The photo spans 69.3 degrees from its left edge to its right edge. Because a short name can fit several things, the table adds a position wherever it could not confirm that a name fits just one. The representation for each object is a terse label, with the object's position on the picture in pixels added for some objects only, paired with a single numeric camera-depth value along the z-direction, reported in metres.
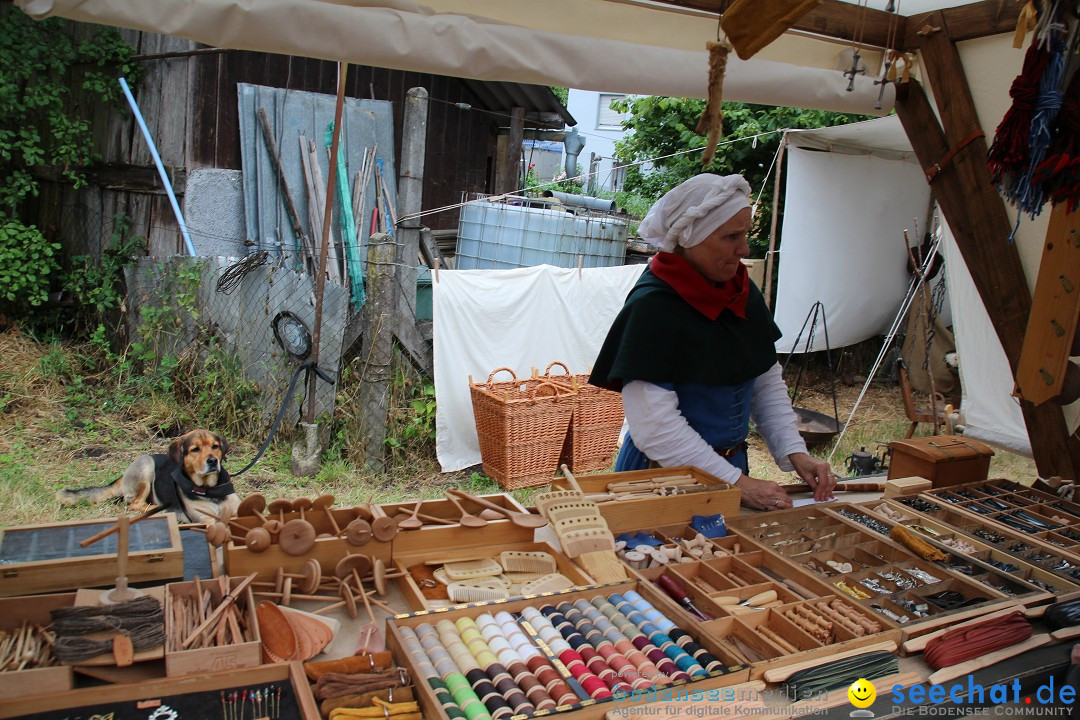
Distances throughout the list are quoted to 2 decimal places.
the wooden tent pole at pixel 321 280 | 3.60
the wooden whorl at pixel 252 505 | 1.85
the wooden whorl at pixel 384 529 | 1.83
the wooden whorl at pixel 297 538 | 1.75
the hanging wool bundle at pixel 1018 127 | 2.16
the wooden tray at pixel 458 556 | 1.74
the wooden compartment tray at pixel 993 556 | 1.99
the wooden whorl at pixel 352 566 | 1.79
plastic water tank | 7.58
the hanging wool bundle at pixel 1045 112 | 2.12
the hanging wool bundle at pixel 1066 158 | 2.11
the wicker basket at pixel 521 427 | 5.52
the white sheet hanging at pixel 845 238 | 7.20
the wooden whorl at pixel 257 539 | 1.71
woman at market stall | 2.39
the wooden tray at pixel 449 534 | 1.90
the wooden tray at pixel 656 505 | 2.10
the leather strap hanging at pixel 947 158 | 3.13
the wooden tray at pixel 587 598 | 1.32
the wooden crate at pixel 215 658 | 1.36
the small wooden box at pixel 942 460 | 2.76
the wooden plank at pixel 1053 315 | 2.40
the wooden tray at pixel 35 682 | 1.27
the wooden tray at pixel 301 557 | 1.73
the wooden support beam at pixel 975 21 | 2.89
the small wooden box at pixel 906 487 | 2.59
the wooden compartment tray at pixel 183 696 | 1.28
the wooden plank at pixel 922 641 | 1.65
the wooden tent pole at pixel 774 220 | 6.98
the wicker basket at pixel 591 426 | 5.92
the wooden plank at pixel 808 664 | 1.48
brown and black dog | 3.63
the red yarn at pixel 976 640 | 1.62
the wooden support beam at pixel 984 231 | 3.12
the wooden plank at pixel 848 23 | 2.97
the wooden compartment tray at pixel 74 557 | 1.60
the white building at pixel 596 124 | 22.34
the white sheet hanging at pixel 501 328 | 5.82
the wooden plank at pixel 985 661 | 1.56
